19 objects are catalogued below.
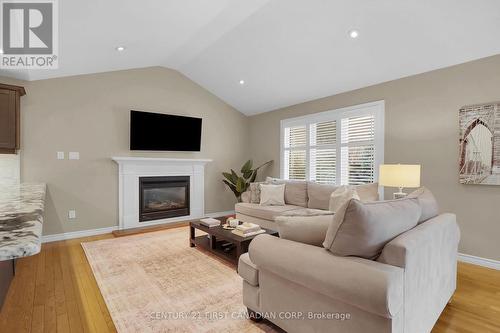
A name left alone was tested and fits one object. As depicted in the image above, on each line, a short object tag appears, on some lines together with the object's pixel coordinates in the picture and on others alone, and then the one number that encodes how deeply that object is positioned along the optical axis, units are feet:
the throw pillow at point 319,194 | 13.78
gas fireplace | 16.06
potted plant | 18.83
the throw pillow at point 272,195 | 15.17
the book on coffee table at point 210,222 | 11.25
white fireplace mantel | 15.21
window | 13.61
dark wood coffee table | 9.35
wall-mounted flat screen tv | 15.56
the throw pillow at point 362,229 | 4.50
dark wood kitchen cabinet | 10.80
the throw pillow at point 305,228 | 5.36
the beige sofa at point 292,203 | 13.71
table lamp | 9.69
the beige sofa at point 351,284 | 4.10
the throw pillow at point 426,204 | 6.49
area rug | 6.45
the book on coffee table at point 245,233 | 9.79
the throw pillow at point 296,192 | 14.97
